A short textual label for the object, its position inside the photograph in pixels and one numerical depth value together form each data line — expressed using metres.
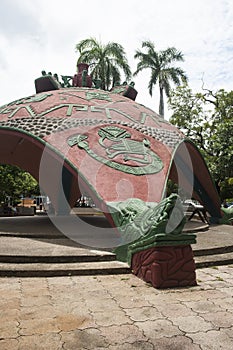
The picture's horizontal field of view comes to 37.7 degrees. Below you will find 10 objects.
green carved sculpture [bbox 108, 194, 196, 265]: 4.18
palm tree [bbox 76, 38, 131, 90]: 20.69
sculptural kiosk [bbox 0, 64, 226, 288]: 4.22
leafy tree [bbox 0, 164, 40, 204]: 16.81
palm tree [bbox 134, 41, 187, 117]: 23.59
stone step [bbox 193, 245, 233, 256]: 5.82
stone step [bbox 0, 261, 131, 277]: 4.57
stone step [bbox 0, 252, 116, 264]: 5.03
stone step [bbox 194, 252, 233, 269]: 5.30
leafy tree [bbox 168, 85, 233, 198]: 16.98
